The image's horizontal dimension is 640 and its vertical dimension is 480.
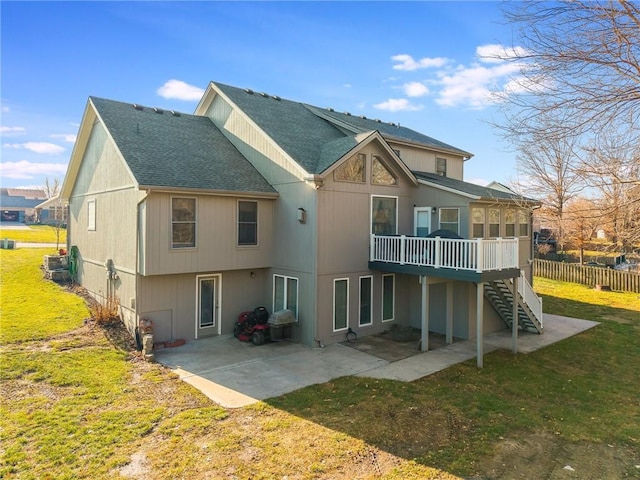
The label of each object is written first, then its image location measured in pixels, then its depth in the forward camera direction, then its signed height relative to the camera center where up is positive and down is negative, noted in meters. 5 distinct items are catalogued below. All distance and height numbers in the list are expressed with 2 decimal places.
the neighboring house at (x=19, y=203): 64.86 +5.77
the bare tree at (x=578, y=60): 5.66 +2.70
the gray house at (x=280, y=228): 11.80 +0.25
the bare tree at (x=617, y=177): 6.56 +1.04
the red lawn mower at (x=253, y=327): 12.30 -2.94
